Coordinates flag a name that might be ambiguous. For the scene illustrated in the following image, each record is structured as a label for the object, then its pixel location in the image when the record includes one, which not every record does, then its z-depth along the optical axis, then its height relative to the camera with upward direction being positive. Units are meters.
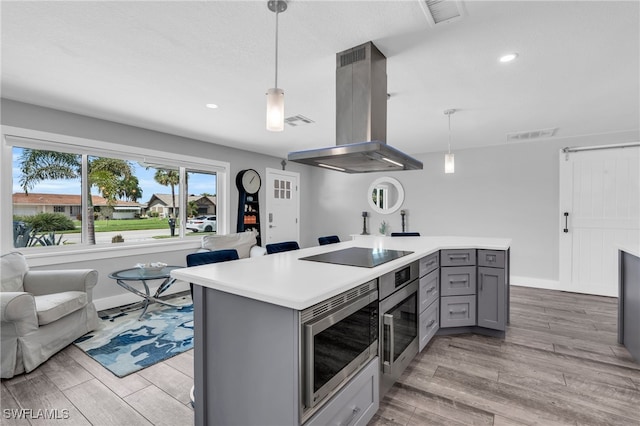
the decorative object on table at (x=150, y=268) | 3.35 -0.65
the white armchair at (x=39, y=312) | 2.18 -0.82
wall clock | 5.16 +0.49
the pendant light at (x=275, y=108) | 1.67 +0.56
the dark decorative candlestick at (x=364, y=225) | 6.07 -0.34
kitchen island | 1.25 -0.59
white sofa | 4.51 -0.53
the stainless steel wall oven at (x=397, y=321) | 1.82 -0.76
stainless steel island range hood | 2.03 +0.70
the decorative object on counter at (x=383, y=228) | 5.93 -0.39
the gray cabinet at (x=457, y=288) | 2.87 -0.76
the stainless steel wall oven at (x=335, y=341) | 1.26 -0.64
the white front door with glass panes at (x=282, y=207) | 5.79 +0.03
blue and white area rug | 2.40 -1.20
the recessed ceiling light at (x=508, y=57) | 2.13 +1.08
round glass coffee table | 3.10 -0.70
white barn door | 4.14 -0.10
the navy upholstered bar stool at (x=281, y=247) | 2.71 -0.36
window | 3.21 +0.18
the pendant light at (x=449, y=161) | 3.31 +0.52
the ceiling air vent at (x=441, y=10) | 1.62 +1.10
